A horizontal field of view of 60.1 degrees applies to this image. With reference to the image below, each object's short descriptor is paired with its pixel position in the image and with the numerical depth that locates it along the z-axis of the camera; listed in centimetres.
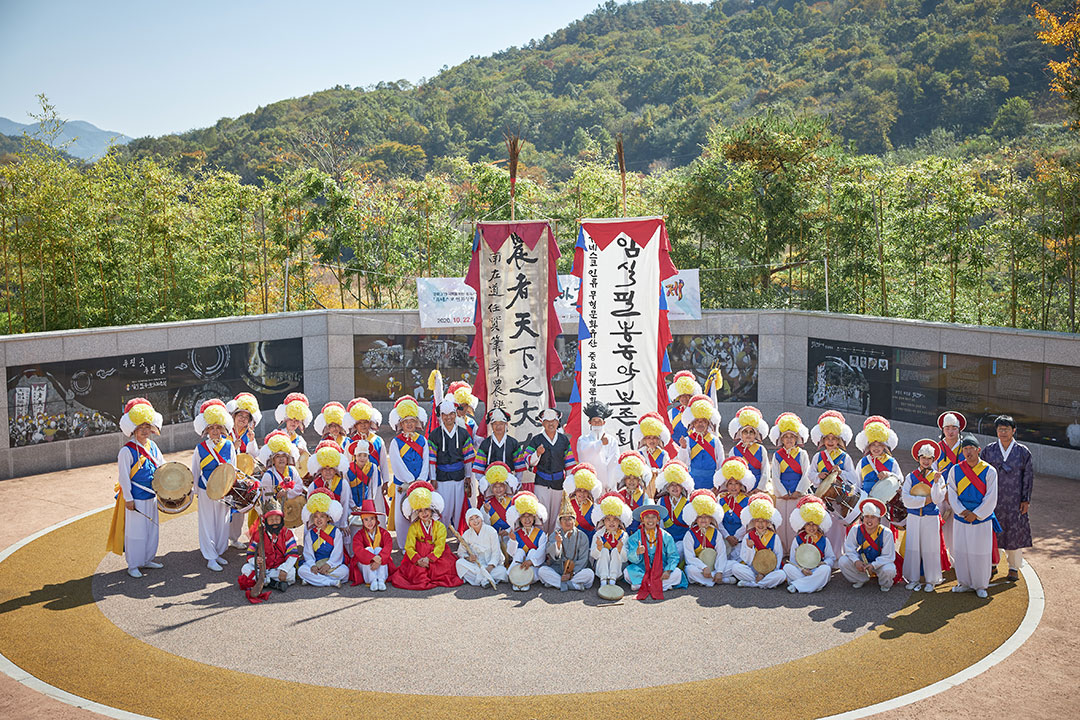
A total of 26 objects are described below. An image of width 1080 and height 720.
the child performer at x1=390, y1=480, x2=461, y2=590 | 877
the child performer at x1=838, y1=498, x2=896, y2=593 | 856
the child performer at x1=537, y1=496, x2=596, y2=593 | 873
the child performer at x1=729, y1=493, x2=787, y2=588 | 865
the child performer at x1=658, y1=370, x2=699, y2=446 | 1151
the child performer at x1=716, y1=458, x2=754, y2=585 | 900
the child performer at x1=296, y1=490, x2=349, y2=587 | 878
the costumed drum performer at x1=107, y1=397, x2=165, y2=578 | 912
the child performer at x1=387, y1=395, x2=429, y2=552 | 992
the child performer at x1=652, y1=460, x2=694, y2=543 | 911
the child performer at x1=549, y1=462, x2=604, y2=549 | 907
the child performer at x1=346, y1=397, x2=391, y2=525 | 962
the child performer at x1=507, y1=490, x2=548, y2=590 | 884
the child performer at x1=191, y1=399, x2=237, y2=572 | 957
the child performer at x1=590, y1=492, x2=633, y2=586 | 871
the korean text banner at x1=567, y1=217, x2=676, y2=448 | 1140
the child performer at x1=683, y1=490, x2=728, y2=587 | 881
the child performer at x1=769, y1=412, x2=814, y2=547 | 951
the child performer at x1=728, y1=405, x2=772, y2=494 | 970
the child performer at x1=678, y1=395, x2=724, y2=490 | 998
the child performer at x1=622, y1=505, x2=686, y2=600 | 868
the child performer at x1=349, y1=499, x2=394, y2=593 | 883
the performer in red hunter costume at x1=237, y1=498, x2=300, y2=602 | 873
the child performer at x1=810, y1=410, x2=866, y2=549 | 930
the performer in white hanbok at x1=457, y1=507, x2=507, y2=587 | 888
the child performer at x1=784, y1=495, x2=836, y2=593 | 855
